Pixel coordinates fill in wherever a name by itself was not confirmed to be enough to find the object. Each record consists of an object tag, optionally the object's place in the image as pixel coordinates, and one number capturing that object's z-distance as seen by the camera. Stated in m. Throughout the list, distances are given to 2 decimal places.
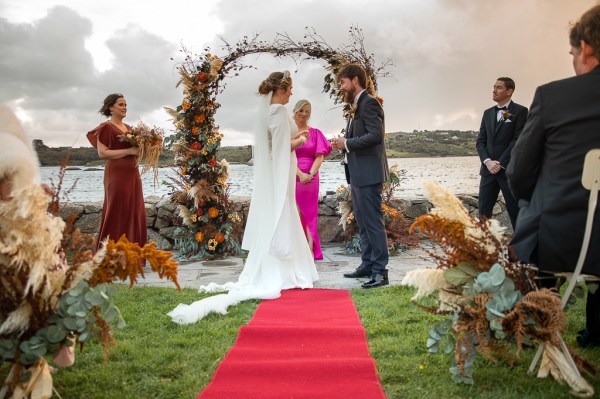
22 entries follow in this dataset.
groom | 5.90
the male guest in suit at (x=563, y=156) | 2.81
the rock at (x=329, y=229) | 9.38
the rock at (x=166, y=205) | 9.01
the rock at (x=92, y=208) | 9.09
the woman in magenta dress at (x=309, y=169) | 7.66
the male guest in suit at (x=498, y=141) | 7.10
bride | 5.84
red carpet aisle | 3.08
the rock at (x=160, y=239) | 9.00
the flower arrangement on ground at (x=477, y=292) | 2.78
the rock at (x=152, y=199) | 9.30
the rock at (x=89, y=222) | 9.07
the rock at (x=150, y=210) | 9.02
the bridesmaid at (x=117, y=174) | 6.83
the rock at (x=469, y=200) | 9.81
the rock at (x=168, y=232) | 8.96
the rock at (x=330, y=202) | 9.35
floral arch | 7.96
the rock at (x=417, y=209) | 9.48
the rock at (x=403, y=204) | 9.29
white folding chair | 2.68
